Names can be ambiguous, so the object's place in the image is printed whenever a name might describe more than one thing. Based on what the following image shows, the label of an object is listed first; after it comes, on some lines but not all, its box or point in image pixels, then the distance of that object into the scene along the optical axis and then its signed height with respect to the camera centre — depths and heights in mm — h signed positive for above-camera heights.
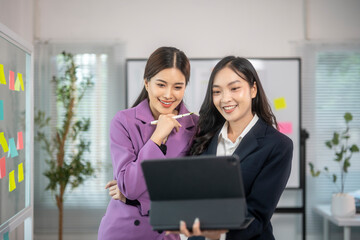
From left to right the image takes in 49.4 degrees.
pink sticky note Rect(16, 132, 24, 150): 2162 -157
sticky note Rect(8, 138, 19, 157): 2037 -174
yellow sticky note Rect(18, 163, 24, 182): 2182 -325
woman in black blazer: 1301 -79
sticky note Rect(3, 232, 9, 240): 2011 -628
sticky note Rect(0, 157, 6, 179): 1903 -256
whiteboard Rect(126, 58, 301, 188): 3559 +287
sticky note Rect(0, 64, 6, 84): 1883 +190
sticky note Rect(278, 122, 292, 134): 3543 -104
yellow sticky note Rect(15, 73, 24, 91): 2111 +178
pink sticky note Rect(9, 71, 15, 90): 2020 +181
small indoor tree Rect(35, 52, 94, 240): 3389 -209
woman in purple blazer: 1420 -76
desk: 3029 -826
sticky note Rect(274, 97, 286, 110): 3566 +114
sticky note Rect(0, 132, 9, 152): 1905 -134
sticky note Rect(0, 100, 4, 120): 1885 +28
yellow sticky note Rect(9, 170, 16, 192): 2045 -353
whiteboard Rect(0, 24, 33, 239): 1931 -97
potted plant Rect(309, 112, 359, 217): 3104 -469
